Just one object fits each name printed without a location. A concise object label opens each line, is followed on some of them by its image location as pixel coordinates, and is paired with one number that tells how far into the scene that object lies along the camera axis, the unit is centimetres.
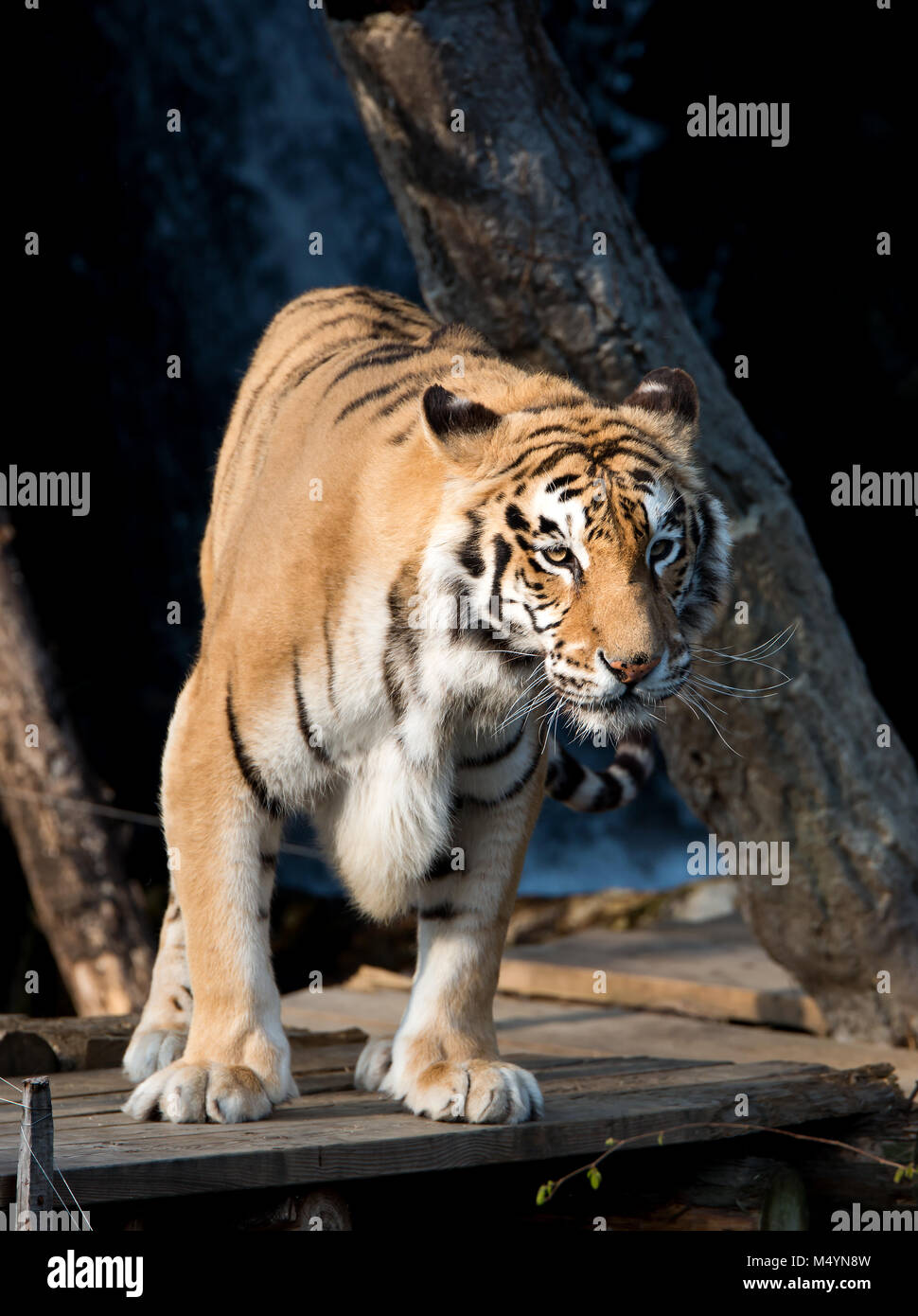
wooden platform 538
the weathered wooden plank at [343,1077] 647
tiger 570
